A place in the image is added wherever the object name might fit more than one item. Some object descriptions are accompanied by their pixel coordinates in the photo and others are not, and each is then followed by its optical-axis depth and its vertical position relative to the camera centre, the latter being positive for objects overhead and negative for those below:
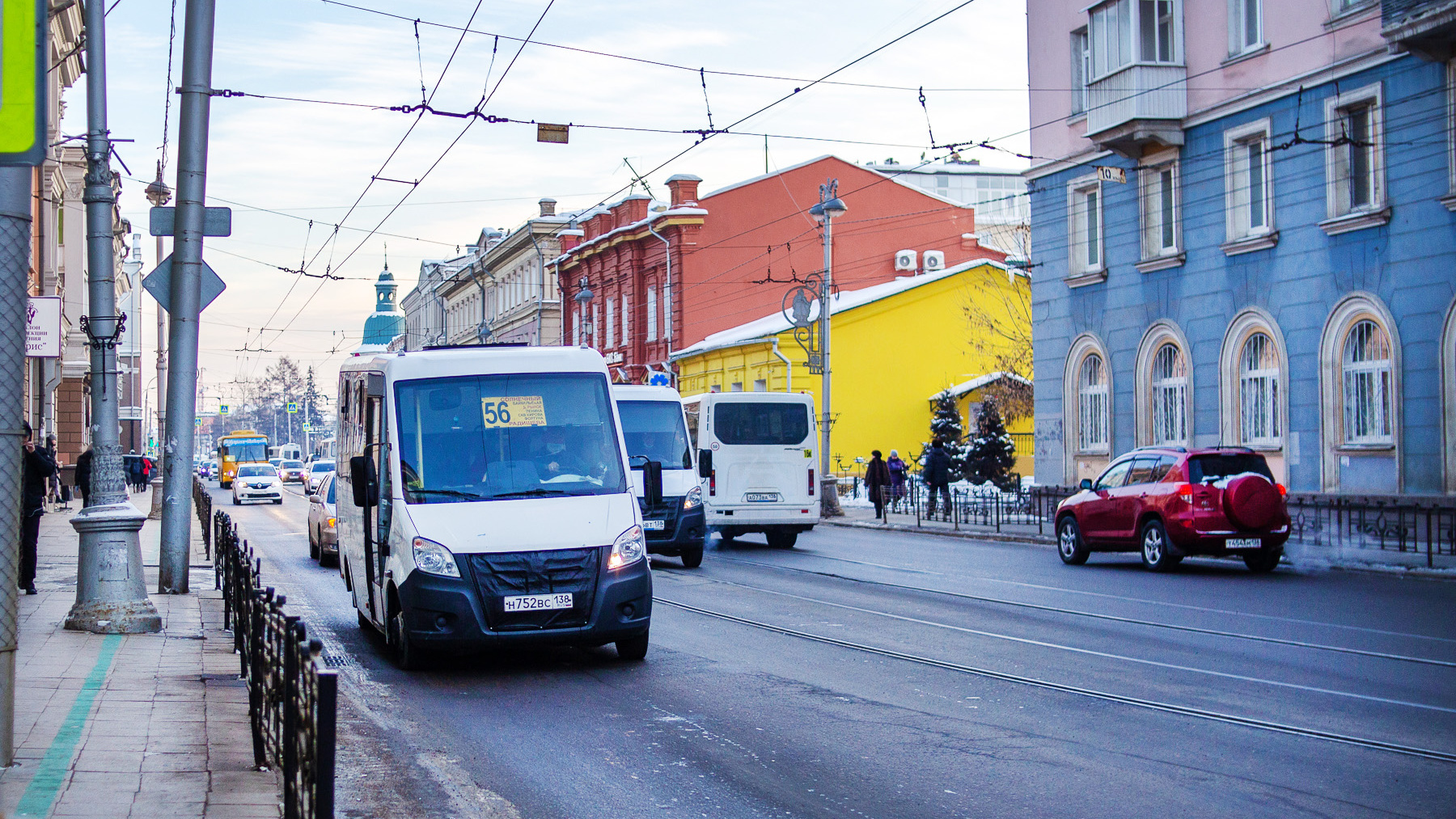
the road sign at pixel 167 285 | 14.91 +1.70
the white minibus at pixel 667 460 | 20.42 -0.17
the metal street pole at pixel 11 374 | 5.55 +0.31
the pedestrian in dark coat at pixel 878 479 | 34.25 -0.76
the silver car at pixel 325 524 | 21.61 -1.11
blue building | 22.28 +3.72
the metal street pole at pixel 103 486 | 12.36 -0.31
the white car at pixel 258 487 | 51.34 -1.26
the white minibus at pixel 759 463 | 25.19 -0.27
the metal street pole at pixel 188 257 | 14.62 +1.97
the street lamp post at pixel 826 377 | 33.66 +1.70
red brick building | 54.16 +7.78
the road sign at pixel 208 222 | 15.03 +2.36
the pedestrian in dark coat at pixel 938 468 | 32.19 -0.47
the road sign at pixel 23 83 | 4.13 +1.05
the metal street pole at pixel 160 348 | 30.94 +3.06
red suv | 18.33 -0.81
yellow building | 47.66 +3.02
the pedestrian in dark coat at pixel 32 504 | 15.20 -0.54
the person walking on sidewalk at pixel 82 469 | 21.58 -0.27
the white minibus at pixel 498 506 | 10.27 -0.42
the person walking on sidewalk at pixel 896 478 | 37.94 -0.81
